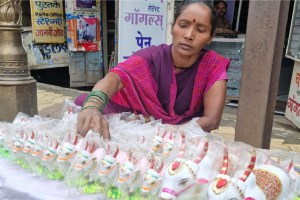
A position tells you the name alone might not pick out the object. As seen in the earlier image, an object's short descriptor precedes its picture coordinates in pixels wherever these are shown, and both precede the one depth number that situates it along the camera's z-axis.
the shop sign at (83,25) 5.41
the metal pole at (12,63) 2.50
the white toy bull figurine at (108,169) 1.00
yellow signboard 5.41
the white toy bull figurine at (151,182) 0.91
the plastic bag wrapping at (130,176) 0.97
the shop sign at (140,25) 3.12
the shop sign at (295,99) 3.78
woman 1.50
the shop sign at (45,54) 5.68
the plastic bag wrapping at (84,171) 1.03
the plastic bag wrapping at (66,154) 1.10
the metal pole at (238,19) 5.17
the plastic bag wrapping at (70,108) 1.68
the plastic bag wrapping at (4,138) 1.33
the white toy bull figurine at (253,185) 0.77
